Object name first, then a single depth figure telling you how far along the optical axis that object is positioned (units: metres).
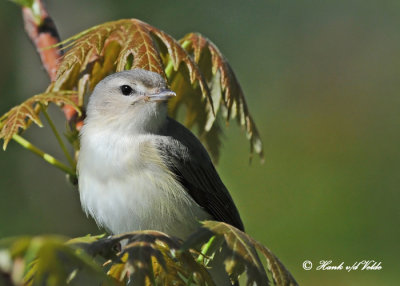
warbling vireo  4.95
